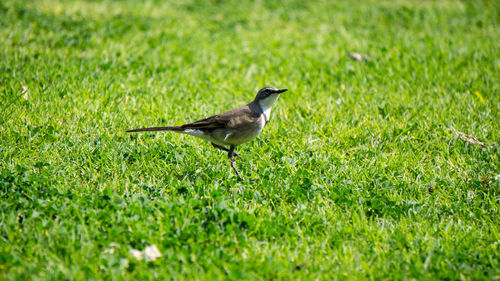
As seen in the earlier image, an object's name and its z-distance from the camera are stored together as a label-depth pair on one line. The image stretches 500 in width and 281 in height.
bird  10.54
